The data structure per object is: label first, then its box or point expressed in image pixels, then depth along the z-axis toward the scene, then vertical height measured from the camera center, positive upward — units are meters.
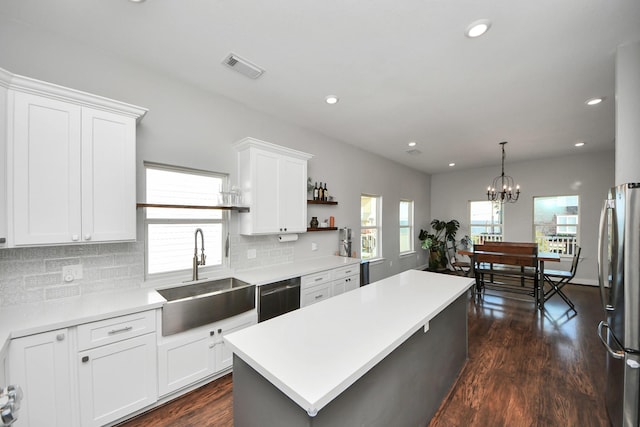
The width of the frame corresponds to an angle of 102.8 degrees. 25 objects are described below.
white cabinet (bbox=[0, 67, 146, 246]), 1.60 +0.32
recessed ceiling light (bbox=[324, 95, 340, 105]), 2.94 +1.32
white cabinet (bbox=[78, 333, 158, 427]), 1.65 -1.15
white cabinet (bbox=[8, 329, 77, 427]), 1.44 -0.97
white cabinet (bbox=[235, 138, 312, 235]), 2.89 +0.31
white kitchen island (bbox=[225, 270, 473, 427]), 1.02 -0.66
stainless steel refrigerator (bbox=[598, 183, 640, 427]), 1.46 -0.52
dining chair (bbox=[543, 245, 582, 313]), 4.09 -1.05
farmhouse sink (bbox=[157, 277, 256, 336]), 1.98 -0.79
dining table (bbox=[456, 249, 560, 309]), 4.10 -0.99
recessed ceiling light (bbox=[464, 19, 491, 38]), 1.79 +1.33
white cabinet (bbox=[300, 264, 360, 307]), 3.02 -0.93
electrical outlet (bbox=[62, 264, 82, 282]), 1.96 -0.47
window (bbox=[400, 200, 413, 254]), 6.74 -0.35
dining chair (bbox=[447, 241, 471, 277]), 7.02 -1.18
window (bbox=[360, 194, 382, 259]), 5.32 -0.30
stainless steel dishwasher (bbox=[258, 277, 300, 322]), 2.60 -0.92
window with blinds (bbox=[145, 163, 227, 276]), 2.45 -0.07
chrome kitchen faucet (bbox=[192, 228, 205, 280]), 2.54 -0.46
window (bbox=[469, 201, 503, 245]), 6.70 -0.24
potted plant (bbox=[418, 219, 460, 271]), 6.98 -0.81
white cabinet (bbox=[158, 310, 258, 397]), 1.97 -1.18
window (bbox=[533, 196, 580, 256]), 5.79 -0.25
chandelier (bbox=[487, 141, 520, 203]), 6.39 +0.71
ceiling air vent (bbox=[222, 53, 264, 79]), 2.23 +1.34
